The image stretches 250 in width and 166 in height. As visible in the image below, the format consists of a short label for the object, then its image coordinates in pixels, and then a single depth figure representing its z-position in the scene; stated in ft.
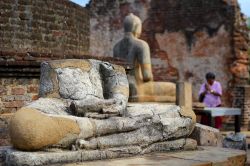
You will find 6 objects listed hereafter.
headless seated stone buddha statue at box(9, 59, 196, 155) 11.40
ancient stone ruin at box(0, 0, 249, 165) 11.80
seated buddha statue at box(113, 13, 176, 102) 27.84
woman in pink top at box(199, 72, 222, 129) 25.58
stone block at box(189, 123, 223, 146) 16.02
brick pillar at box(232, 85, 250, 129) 39.22
